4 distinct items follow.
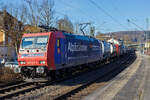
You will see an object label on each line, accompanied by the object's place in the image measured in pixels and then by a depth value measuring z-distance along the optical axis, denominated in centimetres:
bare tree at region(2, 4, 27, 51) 2197
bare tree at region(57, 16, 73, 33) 5038
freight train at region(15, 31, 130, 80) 1106
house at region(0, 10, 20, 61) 2218
